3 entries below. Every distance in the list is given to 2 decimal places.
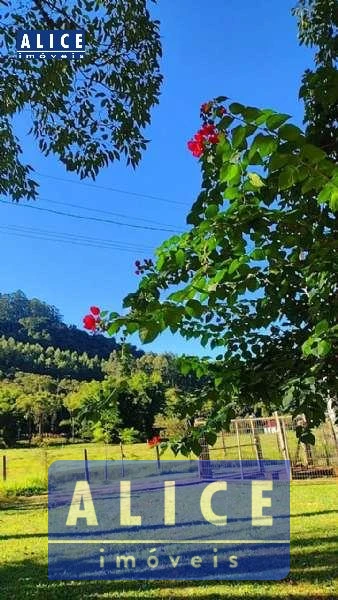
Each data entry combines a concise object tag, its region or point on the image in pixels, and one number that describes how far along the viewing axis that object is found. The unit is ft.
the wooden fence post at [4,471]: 48.83
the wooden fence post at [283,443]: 40.52
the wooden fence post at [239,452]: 40.03
